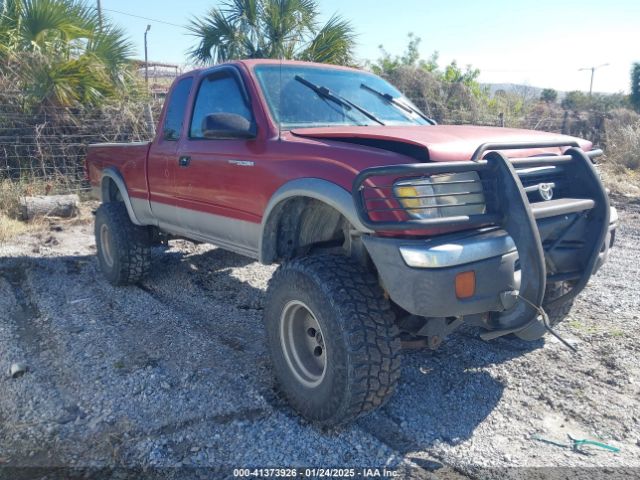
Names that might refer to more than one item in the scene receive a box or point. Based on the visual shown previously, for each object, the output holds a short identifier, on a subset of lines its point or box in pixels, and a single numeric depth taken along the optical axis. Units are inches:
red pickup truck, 98.2
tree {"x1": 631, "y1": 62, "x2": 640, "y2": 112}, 1105.2
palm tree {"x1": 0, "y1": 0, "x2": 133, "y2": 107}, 361.1
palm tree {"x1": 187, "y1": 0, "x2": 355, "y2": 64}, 378.9
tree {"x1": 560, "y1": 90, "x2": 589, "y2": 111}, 1338.6
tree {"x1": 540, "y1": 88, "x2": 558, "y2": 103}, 1533.7
